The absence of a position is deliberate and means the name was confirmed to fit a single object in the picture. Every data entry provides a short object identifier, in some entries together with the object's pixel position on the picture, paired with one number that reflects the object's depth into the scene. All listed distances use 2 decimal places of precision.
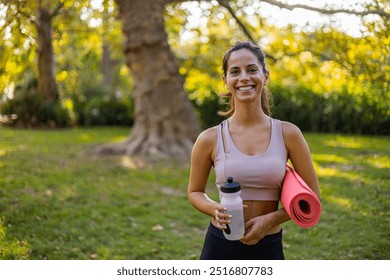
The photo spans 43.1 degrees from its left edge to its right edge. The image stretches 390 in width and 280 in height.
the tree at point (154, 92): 8.75
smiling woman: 2.35
